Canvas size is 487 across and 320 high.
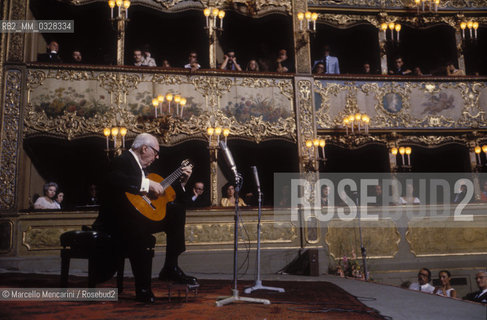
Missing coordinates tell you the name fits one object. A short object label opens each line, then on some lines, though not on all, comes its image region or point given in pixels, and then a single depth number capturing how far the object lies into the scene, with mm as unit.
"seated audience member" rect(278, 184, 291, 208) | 10992
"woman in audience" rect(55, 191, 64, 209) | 9984
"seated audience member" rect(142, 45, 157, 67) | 11539
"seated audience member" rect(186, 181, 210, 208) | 10187
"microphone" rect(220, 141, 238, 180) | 4453
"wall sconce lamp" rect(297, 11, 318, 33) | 11711
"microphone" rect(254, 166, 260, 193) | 5138
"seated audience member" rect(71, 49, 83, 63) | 10945
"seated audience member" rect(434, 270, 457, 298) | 8193
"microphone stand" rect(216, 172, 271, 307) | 4254
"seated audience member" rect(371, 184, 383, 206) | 11252
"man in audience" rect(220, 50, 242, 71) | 11797
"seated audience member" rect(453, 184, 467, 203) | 11547
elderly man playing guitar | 4148
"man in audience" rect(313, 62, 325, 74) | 12219
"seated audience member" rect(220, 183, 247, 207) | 10680
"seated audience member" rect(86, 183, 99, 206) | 10289
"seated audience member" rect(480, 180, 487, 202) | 11562
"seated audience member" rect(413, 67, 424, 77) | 12598
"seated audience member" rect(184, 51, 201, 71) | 11234
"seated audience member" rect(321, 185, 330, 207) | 11068
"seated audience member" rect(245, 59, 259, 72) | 11827
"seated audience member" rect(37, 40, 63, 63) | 10827
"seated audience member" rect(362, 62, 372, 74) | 12570
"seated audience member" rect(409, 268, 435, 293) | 7836
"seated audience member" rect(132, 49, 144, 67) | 11281
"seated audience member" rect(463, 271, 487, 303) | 6708
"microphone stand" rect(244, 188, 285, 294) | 5662
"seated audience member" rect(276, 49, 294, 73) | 12031
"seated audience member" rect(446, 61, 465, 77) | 12750
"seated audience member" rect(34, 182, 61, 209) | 9570
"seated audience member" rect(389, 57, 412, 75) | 12617
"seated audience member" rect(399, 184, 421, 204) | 11196
